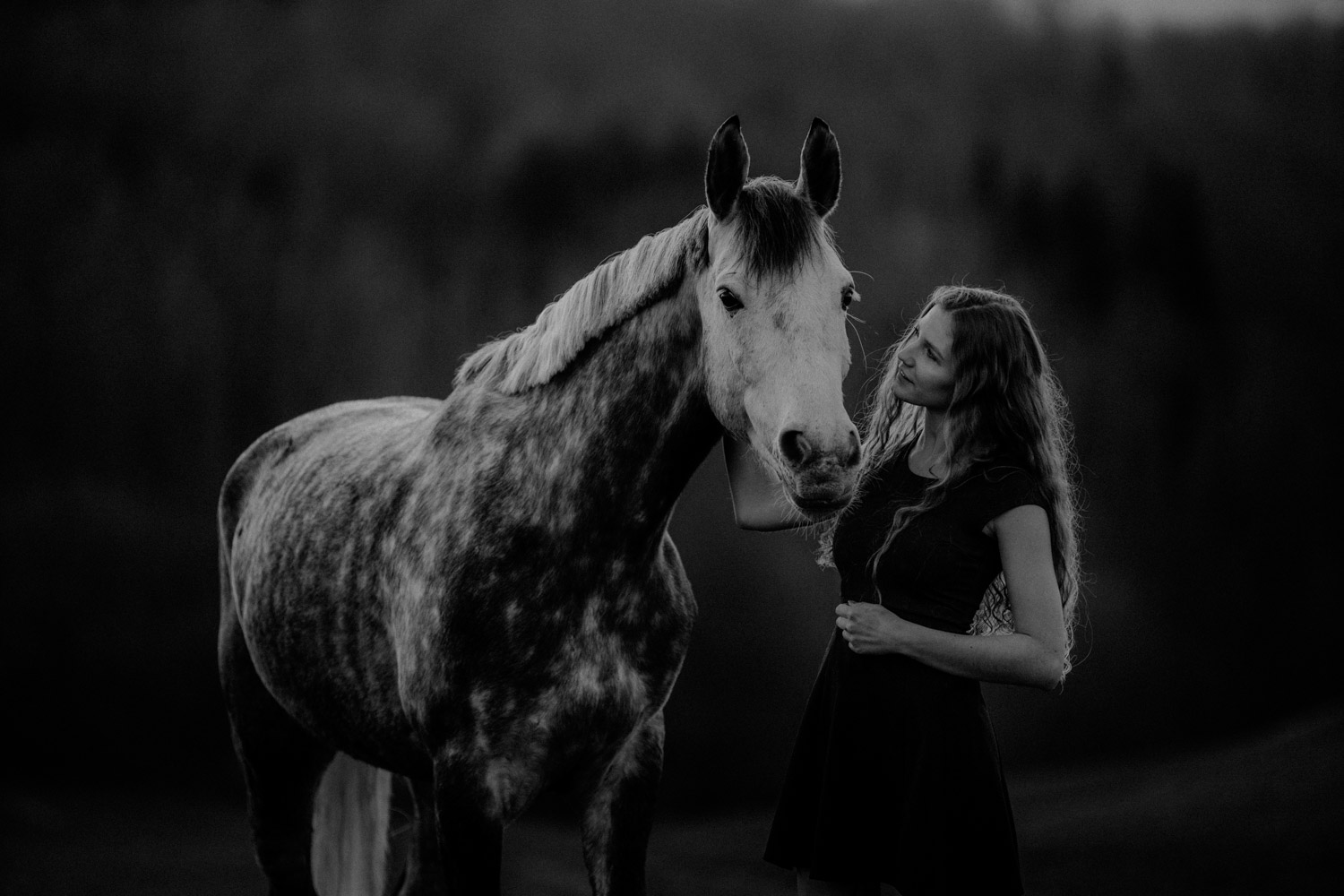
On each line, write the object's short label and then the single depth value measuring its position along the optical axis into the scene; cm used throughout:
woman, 779
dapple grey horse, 776
